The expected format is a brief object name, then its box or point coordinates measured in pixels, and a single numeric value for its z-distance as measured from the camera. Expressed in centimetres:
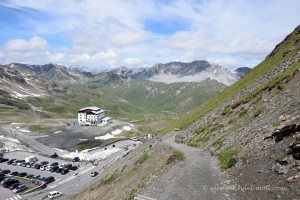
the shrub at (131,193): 2033
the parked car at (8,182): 5651
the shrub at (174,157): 2623
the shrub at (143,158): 3444
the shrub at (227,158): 2152
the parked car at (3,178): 5893
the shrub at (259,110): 2945
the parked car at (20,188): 5384
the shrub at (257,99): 3381
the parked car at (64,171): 6574
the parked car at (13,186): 5525
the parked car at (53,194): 4994
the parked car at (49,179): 5930
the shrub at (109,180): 3569
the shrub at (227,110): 4021
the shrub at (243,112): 3321
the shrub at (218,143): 2831
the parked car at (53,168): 6746
